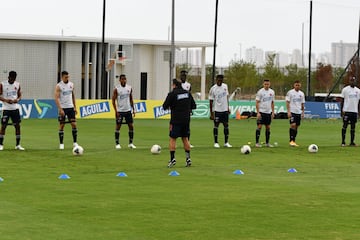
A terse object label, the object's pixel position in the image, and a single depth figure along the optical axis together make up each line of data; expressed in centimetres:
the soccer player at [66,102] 2572
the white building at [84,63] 6806
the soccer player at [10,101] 2518
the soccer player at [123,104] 2686
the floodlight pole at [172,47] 5345
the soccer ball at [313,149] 2650
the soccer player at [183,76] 2445
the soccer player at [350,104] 2939
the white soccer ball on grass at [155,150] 2472
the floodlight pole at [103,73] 6025
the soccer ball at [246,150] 2516
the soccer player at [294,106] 2912
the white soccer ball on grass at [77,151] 2409
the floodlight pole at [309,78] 6529
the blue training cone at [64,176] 1816
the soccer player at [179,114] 2103
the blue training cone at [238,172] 1973
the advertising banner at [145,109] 4775
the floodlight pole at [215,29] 6384
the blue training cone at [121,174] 1881
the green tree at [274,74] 9744
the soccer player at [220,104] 2795
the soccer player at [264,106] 2836
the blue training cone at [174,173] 1927
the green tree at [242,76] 9738
